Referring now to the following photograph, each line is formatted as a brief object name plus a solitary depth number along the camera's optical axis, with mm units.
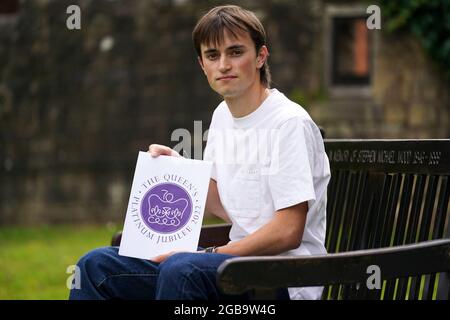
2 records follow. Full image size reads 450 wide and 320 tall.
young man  6143
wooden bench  5407
